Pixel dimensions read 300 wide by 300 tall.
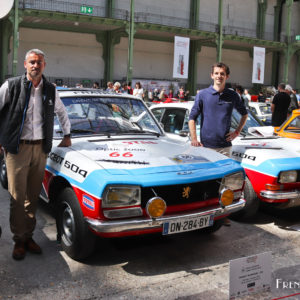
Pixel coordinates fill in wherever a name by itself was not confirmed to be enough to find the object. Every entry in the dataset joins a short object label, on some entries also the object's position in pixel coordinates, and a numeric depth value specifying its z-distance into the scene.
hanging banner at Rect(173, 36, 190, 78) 23.00
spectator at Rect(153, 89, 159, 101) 23.85
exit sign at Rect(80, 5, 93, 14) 22.85
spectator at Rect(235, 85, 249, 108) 11.92
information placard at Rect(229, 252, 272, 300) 2.86
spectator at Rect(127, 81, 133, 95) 19.15
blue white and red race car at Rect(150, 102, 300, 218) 4.89
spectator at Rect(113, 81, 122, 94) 14.92
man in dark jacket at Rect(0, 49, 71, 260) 3.70
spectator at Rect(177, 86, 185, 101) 23.53
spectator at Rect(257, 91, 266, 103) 24.73
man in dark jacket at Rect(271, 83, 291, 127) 9.91
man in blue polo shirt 4.94
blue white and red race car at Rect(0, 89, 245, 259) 3.48
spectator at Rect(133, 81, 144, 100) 16.94
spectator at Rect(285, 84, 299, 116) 12.33
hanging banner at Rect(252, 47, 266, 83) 26.91
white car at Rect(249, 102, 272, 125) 14.04
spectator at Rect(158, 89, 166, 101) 20.76
